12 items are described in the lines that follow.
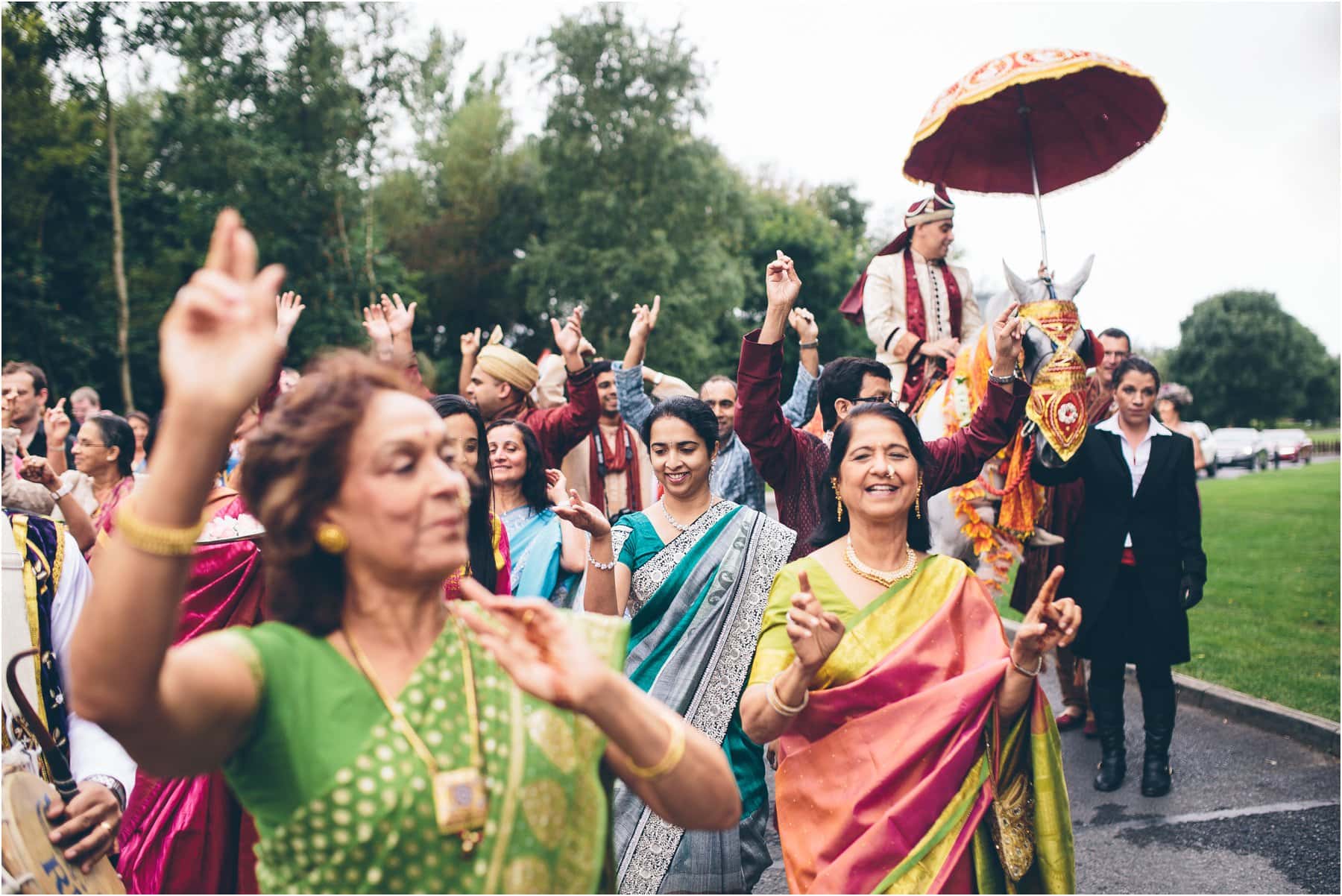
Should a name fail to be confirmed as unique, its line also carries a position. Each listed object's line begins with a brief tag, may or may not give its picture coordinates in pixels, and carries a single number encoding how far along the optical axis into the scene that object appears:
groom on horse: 6.38
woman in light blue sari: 4.22
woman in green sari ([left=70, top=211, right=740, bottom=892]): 1.44
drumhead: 2.09
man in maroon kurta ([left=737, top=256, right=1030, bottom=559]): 4.09
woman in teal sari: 3.70
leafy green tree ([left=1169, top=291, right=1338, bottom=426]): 56.72
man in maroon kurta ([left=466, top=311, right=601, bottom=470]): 5.48
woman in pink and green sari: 2.68
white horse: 4.82
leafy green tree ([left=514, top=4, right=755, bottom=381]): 27.05
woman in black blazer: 5.51
